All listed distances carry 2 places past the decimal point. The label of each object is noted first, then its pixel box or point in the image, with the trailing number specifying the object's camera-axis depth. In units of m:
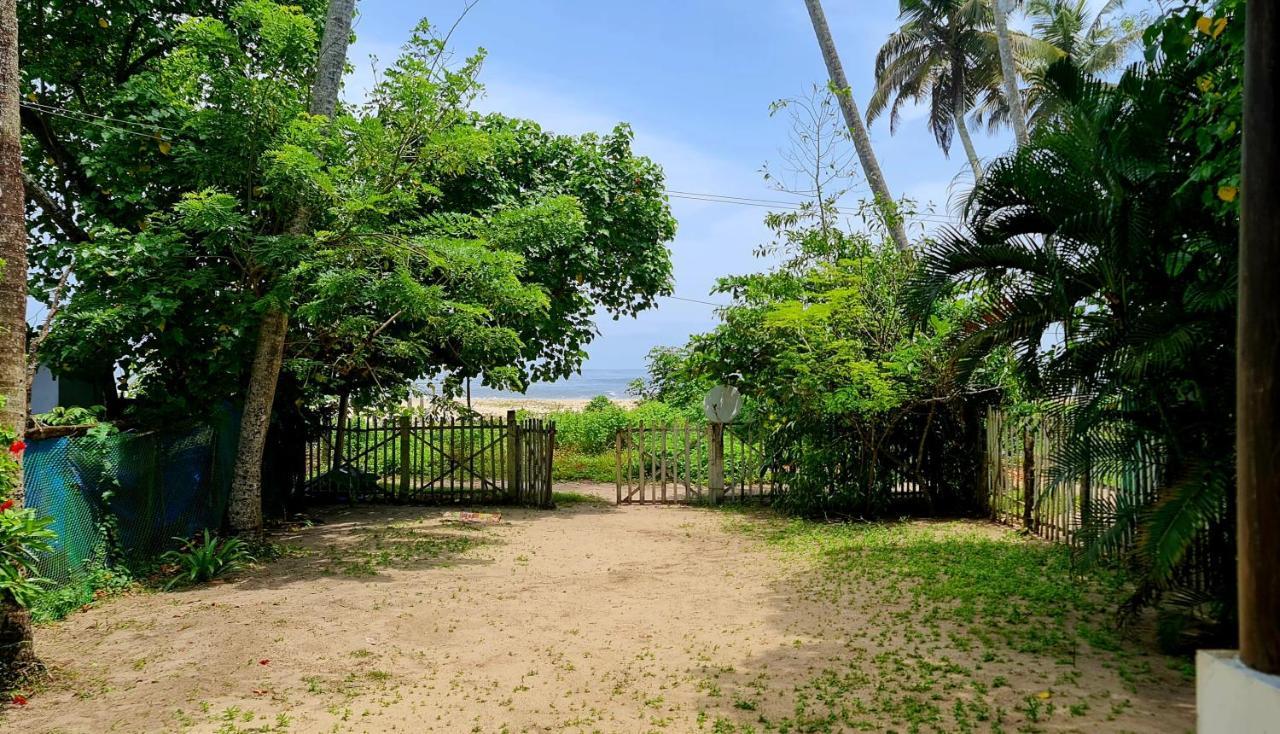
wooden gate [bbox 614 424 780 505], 14.40
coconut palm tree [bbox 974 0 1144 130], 26.86
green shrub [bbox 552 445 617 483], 19.73
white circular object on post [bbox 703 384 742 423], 14.62
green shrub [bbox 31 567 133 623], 6.85
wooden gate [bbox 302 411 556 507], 14.30
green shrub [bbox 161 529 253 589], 8.50
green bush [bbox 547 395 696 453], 22.56
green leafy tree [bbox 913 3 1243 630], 5.21
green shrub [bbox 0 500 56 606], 4.98
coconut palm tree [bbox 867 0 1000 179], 27.36
